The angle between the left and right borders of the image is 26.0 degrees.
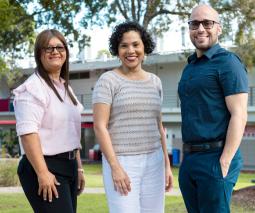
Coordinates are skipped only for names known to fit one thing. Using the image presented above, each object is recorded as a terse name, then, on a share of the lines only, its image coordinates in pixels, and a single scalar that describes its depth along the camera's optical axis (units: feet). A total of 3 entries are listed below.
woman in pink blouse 12.09
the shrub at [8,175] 47.13
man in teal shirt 12.20
